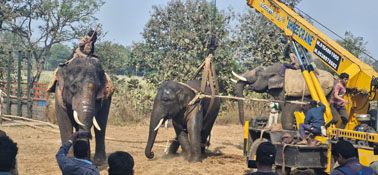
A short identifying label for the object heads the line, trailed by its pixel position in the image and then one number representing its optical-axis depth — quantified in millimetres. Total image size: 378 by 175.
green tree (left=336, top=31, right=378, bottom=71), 31703
